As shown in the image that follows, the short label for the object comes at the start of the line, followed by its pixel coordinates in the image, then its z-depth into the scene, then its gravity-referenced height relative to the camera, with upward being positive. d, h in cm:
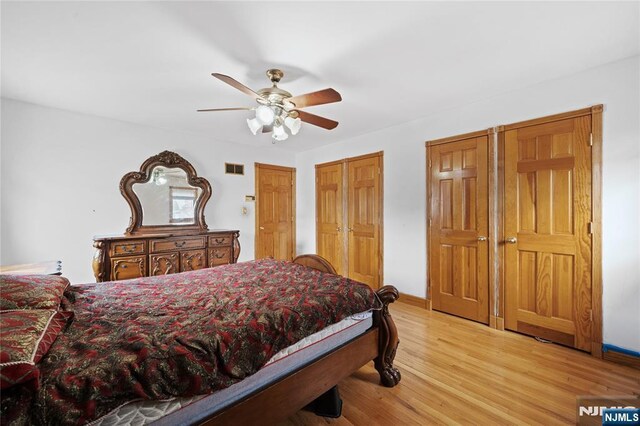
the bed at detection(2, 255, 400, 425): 89 -59
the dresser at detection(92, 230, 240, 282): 294 -53
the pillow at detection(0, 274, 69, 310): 123 -40
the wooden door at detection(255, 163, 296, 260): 472 -2
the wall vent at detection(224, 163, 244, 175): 433 +72
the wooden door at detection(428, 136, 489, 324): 287 -22
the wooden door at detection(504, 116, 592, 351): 229 -21
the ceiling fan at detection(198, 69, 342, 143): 196 +85
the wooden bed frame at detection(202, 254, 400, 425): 120 -93
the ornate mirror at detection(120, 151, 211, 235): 345 +23
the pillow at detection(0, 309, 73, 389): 77 -45
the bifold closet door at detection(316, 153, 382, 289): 398 -10
